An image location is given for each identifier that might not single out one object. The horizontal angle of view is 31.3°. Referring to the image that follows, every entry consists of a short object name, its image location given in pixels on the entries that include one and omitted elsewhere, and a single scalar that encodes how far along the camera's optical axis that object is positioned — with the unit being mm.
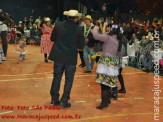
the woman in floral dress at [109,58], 5453
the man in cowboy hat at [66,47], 5383
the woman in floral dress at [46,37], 10469
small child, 11594
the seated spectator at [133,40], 11910
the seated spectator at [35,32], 17880
